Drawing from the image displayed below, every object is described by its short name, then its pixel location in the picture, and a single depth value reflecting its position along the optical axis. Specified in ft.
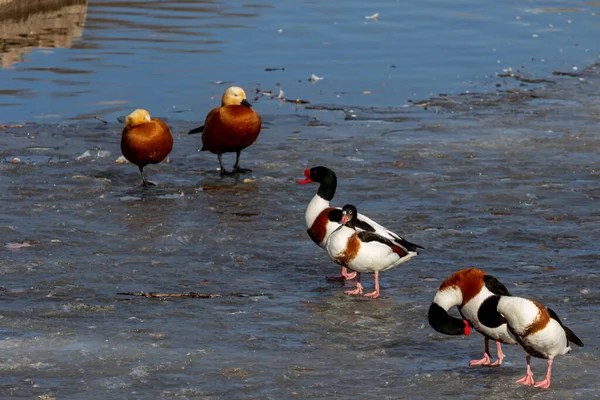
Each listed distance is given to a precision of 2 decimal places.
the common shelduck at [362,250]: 64.13
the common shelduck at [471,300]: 53.06
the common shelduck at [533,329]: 50.26
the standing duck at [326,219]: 65.57
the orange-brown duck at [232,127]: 93.56
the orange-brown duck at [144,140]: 89.40
